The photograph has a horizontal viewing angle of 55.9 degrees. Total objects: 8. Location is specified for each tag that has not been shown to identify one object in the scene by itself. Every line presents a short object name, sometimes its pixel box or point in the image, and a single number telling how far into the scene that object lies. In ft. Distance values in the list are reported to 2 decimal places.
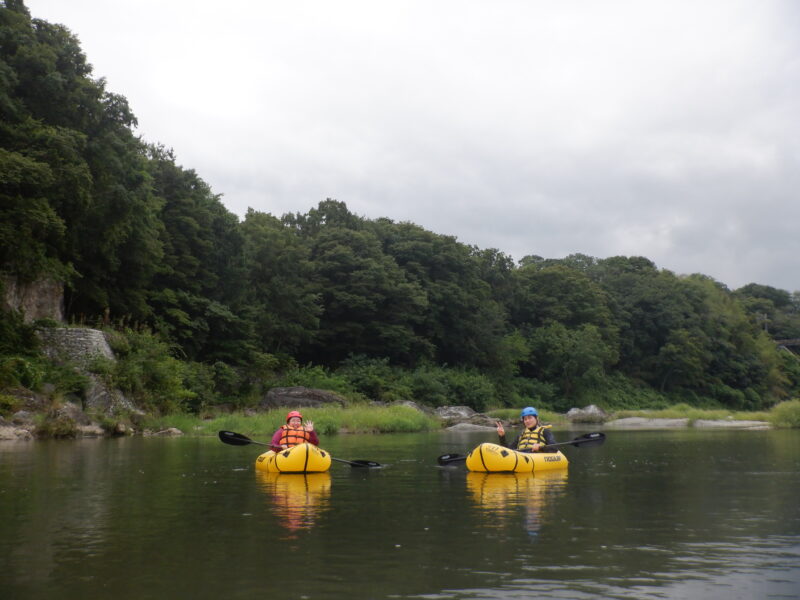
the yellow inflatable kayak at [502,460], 44.06
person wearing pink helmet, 47.80
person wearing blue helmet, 47.52
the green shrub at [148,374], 88.39
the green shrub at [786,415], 117.39
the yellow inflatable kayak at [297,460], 43.45
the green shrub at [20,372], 73.41
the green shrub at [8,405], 70.18
